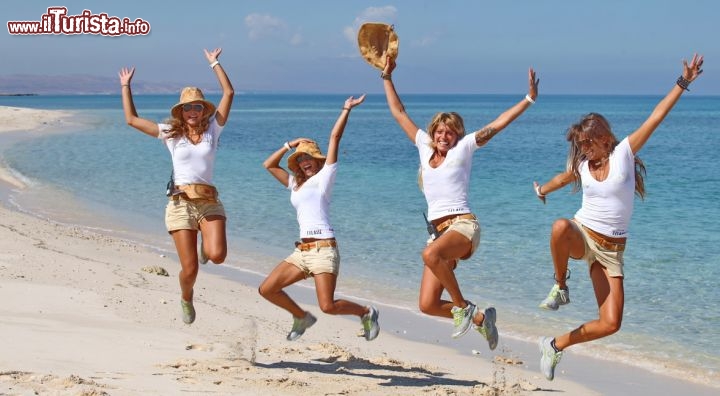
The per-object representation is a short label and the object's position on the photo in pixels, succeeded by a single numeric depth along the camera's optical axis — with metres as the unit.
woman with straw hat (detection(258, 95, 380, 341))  8.02
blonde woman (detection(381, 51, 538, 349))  7.62
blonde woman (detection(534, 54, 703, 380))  6.98
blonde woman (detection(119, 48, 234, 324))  8.37
